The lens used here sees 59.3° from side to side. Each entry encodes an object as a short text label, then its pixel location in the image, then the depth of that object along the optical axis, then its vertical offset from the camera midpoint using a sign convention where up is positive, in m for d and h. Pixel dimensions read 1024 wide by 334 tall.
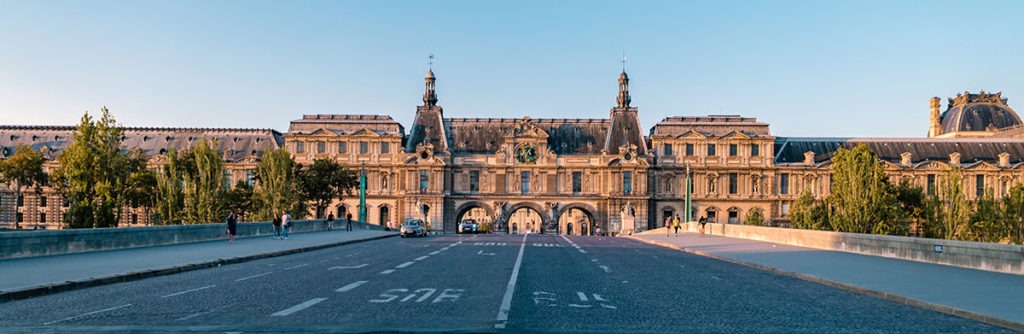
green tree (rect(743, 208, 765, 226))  90.88 -1.96
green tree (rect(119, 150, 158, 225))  81.88 +1.09
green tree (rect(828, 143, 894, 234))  63.56 +0.51
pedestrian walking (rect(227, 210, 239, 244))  40.53 -1.28
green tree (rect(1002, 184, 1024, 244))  66.38 -1.21
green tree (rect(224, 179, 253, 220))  79.94 -0.20
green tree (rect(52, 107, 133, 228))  64.25 +1.78
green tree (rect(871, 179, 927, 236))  83.12 -0.06
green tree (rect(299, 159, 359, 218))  83.50 +1.71
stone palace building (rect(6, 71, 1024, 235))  104.00 +3.77
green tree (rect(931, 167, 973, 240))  65.19 -0.98
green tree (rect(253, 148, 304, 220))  71.38 +0.95
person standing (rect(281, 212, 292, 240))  49.01 -1.42
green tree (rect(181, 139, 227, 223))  65.25 +0.64
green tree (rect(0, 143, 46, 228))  89.31 +2.92
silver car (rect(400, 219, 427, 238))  63.62 -2.16
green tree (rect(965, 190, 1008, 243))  65.69 -1.71
